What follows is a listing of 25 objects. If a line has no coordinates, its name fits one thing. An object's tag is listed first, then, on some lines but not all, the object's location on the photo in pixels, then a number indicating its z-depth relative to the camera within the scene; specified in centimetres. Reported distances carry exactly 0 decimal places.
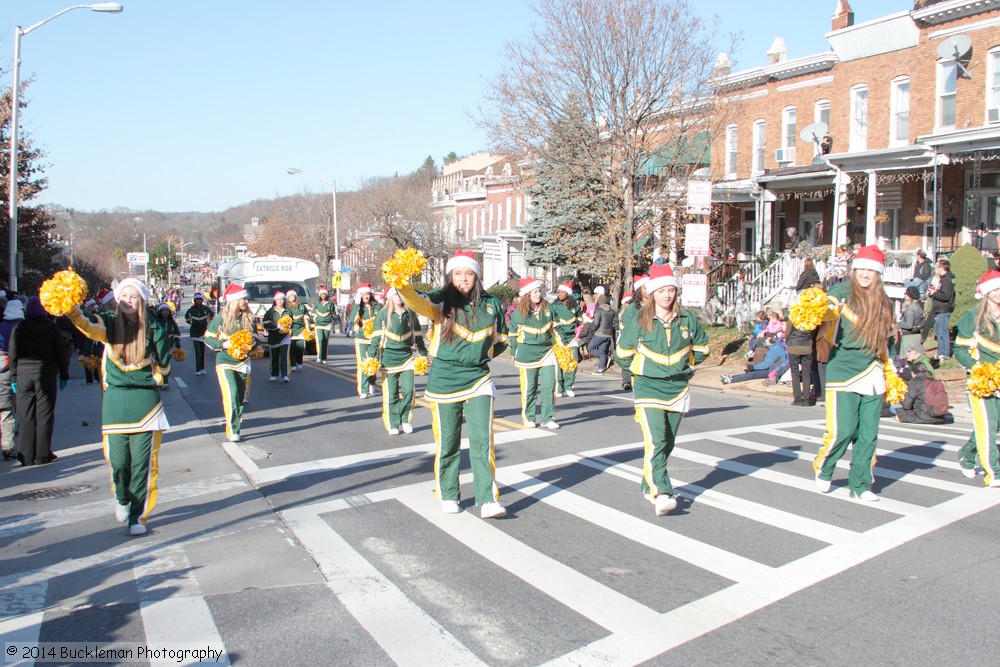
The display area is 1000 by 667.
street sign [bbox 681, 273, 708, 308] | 1775
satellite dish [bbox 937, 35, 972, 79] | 2192
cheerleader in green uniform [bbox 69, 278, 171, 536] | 668
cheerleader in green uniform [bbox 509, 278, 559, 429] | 1148
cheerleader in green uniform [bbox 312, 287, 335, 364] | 2200
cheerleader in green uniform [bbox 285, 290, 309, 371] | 1816
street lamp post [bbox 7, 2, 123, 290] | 2258
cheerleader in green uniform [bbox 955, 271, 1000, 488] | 779
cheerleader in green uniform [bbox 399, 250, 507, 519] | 698
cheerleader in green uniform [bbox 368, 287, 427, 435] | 1130
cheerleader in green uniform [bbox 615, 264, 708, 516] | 702
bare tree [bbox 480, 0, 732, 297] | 2202
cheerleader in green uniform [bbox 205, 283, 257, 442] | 1096
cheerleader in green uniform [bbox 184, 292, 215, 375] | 1967
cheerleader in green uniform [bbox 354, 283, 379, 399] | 1511
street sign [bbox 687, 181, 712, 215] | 1764
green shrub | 1770
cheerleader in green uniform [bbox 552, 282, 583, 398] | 1323
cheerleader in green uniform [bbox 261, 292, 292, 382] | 1691
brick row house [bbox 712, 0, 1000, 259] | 2217
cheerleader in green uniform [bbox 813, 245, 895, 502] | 723
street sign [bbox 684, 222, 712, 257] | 1769
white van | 2744
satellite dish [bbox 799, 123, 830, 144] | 2569
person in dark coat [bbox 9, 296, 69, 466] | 966
